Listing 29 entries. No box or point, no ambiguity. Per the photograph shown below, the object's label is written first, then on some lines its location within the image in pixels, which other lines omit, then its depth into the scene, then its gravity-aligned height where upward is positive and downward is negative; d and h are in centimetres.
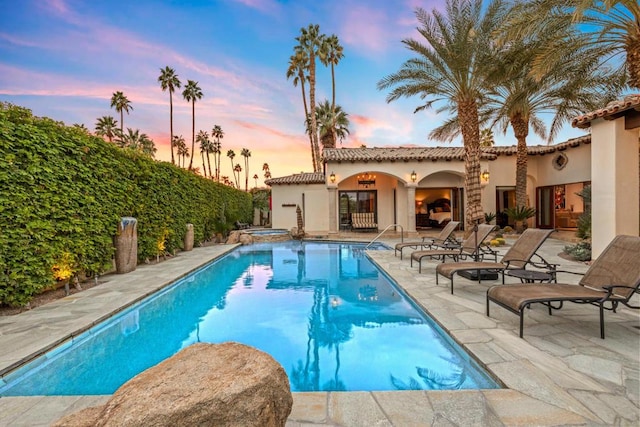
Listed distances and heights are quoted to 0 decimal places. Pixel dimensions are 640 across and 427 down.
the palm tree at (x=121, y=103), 3659 +1367
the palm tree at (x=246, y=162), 5882 +1088
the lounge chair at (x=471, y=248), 720 -84
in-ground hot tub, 1628 -118
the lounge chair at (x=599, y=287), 337 -91
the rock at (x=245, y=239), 1543 -123
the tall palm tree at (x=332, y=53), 2578 +1441
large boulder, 142 -91
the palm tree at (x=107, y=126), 3729 +1103
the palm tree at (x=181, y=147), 5280 +1207
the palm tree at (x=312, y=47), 2519 +1421
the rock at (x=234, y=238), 1557 -118
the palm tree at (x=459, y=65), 1097 +577
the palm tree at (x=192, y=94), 3575 +1440
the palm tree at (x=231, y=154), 5750 +1165
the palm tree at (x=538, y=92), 1026 +508
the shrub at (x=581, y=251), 818 -104
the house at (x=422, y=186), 1639 +170
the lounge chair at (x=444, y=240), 910 -79
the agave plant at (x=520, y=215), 1486 -5
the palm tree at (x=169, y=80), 3397 +1524
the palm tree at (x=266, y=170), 5888 +888
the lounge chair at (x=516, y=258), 531 -80
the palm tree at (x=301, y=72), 2602 +1333
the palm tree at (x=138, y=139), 3753 +1023
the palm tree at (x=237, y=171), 6225 +909
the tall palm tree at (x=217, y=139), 4956 +1271
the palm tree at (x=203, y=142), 4938 +1189
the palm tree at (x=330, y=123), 2883 +894
